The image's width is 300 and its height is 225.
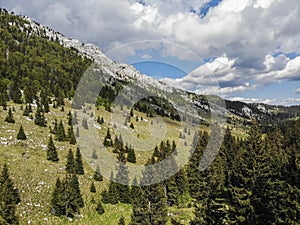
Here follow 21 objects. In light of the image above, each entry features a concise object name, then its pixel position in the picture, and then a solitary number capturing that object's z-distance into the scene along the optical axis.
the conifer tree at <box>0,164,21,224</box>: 27.61
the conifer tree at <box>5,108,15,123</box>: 53.53
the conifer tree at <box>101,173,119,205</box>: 40.12
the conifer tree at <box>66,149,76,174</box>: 42.84
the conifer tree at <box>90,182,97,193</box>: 40.75
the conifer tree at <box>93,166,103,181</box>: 44.66
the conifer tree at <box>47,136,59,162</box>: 44.75
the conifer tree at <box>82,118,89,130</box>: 65.69
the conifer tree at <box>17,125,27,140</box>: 47.38
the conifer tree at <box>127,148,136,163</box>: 56.43
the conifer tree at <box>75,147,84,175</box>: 43.97
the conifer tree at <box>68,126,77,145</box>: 54.56
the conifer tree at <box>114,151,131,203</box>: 42.19
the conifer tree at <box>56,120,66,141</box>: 53.94
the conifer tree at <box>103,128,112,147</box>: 60.00
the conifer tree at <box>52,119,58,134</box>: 56.69
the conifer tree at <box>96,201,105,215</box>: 36.97
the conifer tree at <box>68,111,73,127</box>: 65.38
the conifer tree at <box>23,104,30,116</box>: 61.22
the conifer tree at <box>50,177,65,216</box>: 33.68
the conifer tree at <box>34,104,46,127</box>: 58.50
